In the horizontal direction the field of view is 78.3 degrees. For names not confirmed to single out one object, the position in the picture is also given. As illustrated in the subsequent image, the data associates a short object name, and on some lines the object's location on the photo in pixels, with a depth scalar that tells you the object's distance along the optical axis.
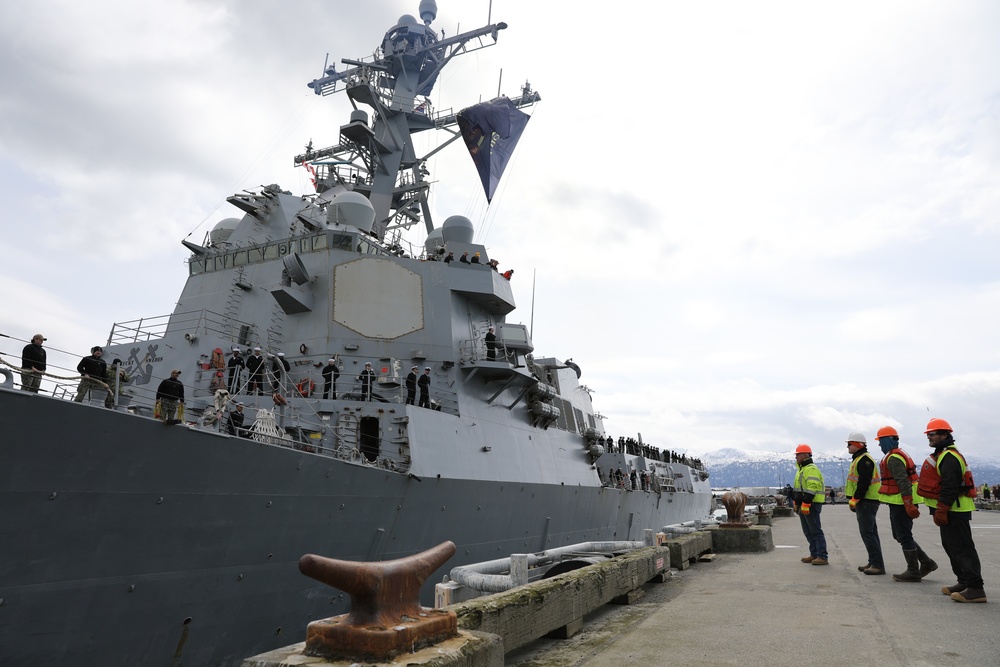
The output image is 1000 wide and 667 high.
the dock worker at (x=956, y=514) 5.22
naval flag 19.55
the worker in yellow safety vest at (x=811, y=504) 8.10
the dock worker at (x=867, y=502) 7.13
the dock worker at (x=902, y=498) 6.33
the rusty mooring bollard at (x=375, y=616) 2.28
